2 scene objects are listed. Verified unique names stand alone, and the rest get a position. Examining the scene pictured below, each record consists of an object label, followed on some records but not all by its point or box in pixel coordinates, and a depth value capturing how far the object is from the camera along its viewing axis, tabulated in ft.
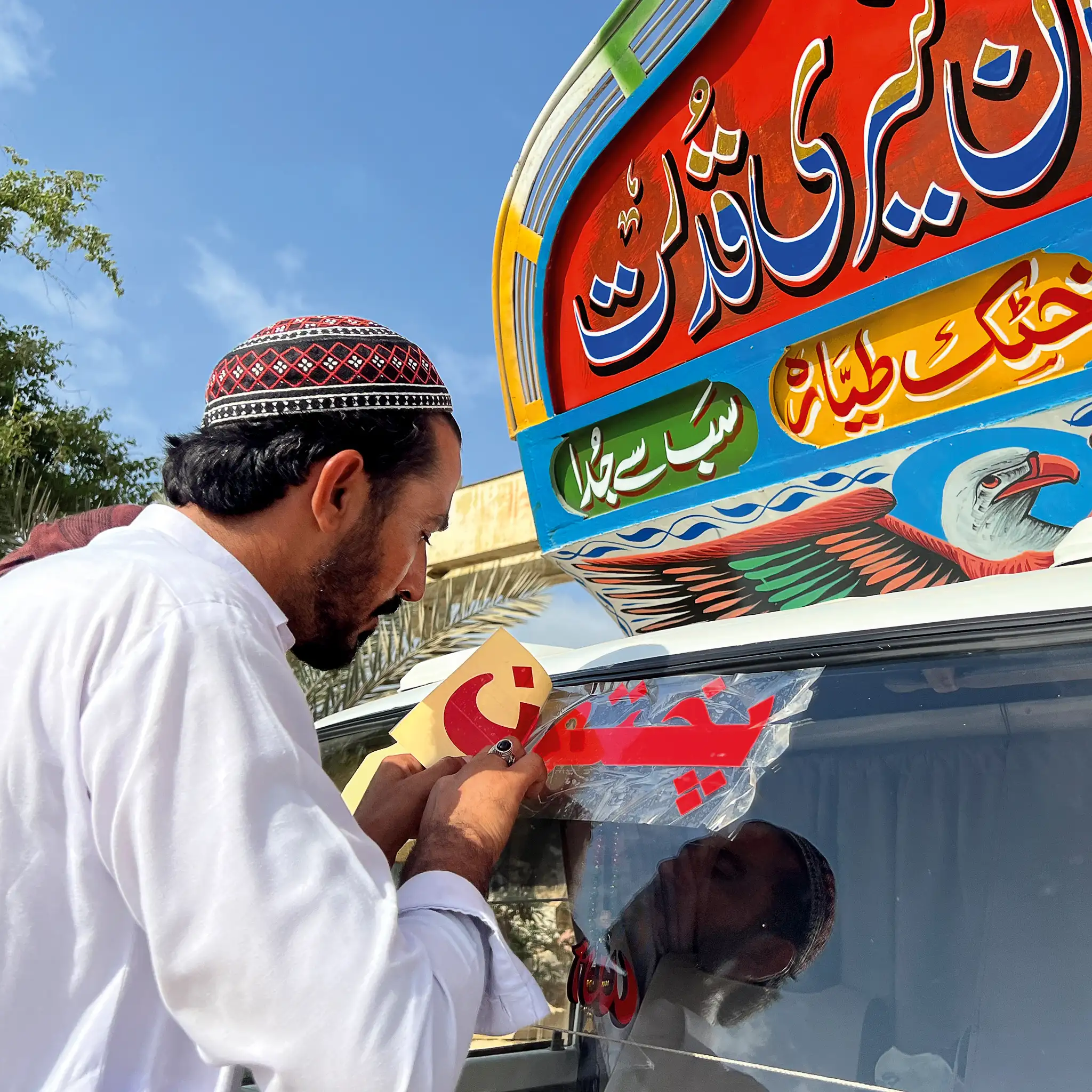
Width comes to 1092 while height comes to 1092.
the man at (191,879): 2.69
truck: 3.48
